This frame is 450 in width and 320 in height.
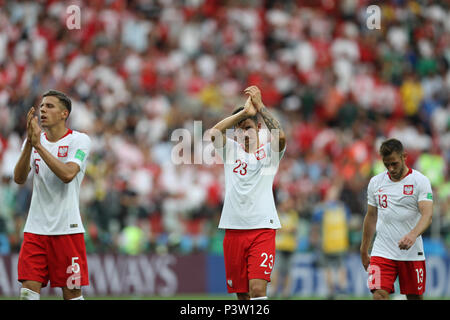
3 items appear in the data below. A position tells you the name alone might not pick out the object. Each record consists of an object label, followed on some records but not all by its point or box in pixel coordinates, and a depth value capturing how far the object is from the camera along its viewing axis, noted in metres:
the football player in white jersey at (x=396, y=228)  18.42
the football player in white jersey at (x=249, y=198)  17.83
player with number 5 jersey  16.17
